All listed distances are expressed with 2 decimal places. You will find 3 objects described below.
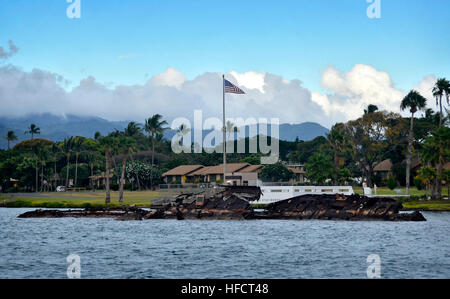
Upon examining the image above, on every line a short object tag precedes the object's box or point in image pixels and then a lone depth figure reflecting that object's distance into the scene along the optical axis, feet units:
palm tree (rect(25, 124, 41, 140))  650.88
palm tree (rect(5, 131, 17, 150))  619.63
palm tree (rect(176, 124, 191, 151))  612.70
